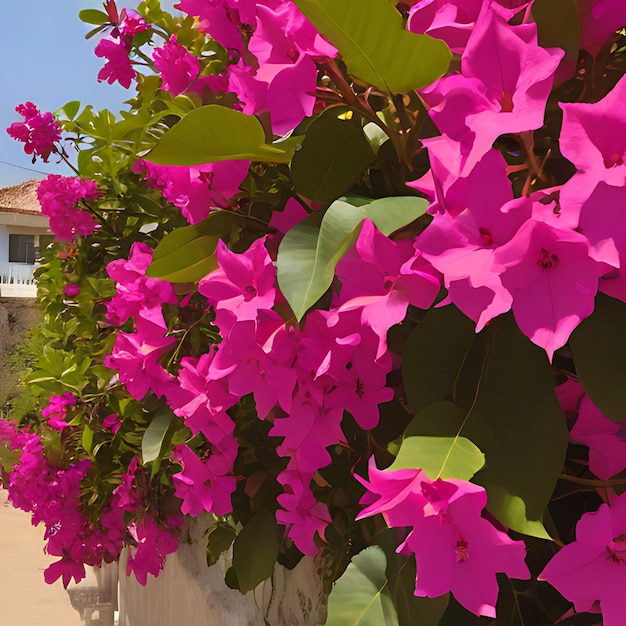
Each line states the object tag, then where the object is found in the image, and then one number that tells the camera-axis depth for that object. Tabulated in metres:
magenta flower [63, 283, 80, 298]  2.21
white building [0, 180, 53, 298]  19.38
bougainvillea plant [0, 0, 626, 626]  0.40
